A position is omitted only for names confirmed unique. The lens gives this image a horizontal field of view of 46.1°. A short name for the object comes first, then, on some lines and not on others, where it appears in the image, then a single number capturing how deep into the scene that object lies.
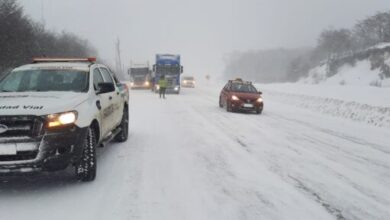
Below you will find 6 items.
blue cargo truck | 40.75
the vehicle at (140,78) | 49.19
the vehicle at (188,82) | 61.95
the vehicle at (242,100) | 21.23
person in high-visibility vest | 32.81
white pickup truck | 6.18
